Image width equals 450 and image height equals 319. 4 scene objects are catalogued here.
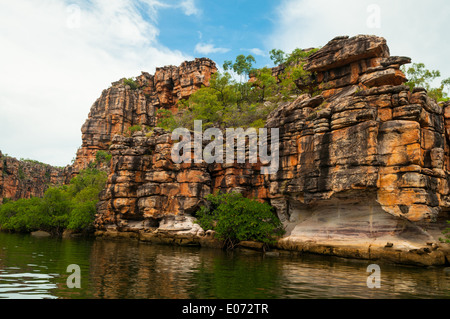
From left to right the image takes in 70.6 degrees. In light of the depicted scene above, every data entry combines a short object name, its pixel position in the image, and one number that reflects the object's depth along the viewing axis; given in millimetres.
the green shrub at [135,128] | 77812
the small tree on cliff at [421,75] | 38281
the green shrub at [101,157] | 77962
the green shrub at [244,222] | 30375
